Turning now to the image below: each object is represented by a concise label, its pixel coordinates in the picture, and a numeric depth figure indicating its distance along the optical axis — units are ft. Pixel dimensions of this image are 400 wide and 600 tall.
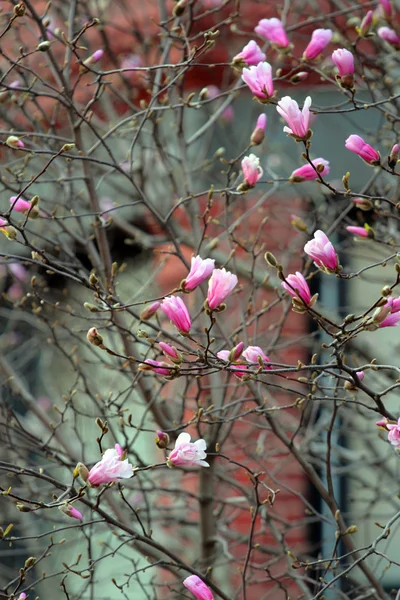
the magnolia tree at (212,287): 16.42
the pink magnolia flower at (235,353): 16.22
